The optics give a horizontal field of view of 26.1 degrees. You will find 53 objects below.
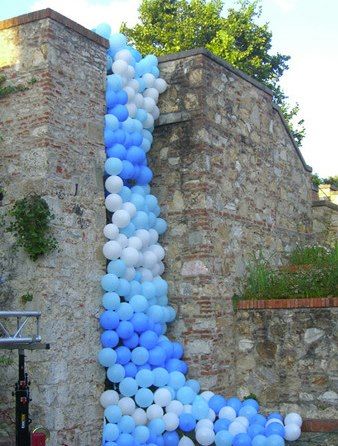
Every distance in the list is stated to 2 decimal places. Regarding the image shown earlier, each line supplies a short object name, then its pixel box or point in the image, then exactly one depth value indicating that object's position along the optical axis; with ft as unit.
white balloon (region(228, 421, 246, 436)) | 24.61
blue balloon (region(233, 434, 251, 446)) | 23.98
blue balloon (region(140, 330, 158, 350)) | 25.02
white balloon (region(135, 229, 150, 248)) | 25.84
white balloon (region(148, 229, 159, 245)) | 26.98
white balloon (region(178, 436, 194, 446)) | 24.79
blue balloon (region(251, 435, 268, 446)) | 24.07
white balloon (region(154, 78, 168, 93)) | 28.58
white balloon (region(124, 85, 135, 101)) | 26.60
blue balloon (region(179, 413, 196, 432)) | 24.75
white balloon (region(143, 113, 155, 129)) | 27.73
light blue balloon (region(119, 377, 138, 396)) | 24.23
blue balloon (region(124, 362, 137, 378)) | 24.57
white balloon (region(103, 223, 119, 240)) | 24.76
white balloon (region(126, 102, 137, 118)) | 26.63
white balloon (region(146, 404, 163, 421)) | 24.50
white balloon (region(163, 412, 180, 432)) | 24.59
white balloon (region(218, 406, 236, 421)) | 25.40
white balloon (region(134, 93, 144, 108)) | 27.14
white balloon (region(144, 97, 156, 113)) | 27.73
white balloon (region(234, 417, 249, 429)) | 25.16
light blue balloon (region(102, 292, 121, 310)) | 24.26
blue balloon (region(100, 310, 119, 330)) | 24.18
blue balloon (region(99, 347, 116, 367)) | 23.93
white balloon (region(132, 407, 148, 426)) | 24.23
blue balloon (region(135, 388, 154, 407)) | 24.39
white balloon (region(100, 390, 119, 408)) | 24.12
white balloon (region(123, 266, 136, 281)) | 25.03
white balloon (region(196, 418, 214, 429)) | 24.77
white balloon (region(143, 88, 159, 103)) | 28.19
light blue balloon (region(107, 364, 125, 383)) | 24.09
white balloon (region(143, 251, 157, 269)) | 26.30
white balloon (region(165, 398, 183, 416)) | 24.90
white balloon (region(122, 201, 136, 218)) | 25.40
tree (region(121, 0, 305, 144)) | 58.34
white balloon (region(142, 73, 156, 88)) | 28.02
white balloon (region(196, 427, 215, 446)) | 24.50
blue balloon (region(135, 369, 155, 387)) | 24.52
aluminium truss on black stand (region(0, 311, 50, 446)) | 19.77
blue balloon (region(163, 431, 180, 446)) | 24.69
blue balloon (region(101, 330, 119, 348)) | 24.18
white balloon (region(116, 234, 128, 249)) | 24.97
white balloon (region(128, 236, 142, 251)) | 25.25
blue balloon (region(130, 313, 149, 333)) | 24.77
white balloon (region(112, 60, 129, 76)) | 26.27
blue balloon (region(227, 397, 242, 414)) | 26.04
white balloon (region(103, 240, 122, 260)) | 24.54
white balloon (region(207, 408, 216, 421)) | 25.27
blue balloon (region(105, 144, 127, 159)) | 25.68
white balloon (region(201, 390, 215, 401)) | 26.02
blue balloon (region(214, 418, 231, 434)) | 24.85
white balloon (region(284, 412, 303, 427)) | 25.61
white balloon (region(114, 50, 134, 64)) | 26.58
